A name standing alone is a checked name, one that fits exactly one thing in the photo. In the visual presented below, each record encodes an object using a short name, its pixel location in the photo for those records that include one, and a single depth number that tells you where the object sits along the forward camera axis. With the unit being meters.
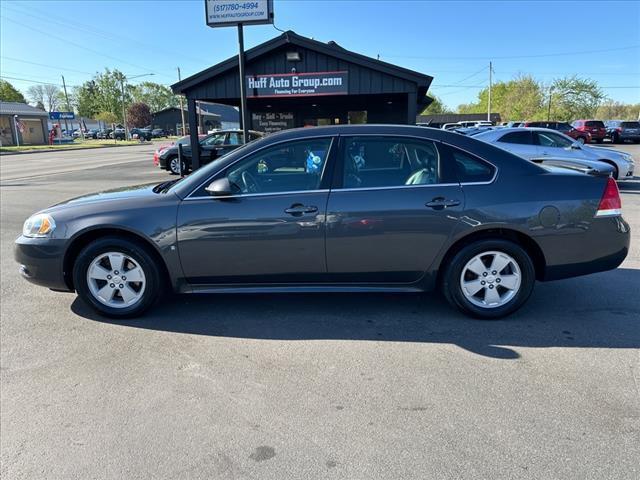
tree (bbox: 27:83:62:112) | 117.31
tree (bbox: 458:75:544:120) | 64.12
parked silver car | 11.56
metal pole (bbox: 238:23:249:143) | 8.91
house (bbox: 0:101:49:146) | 49.28
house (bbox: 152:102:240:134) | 72.62
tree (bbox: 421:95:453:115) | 98.53
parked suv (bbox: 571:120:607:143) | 33.88
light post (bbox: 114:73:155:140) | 66.75
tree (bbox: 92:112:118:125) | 84.00
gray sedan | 3.75
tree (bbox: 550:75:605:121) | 60.00
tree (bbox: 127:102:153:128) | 93.81
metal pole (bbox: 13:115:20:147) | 49.16
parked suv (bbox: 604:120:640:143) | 33.72
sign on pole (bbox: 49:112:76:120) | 59.50
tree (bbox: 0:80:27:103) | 86.31
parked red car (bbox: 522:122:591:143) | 32.11
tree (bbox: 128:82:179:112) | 113.84
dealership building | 12.13
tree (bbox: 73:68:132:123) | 83.38
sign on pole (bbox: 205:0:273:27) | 9.38
